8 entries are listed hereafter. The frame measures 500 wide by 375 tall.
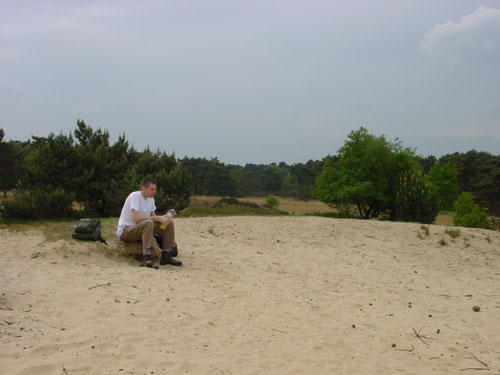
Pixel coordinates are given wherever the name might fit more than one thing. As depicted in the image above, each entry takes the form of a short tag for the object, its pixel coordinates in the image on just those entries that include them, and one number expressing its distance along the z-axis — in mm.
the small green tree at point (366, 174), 21859
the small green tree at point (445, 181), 34306
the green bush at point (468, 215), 19734
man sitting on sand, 7242
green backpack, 8172
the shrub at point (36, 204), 16375
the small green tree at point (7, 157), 35681
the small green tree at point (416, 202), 18719
